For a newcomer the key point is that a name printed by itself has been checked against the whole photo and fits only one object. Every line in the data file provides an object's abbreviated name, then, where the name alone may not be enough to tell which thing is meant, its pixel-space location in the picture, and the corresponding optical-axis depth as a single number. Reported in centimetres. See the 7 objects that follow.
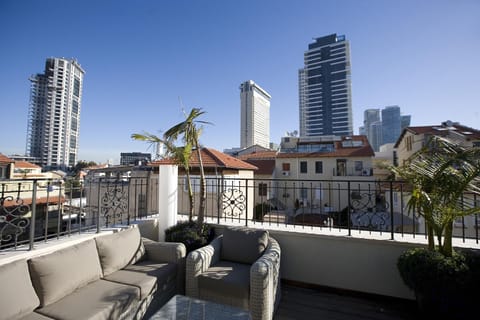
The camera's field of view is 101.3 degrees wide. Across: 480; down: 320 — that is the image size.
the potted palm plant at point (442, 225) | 185
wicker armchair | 198
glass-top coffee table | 154
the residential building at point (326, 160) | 1925
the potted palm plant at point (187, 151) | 310
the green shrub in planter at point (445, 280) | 183
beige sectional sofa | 153
